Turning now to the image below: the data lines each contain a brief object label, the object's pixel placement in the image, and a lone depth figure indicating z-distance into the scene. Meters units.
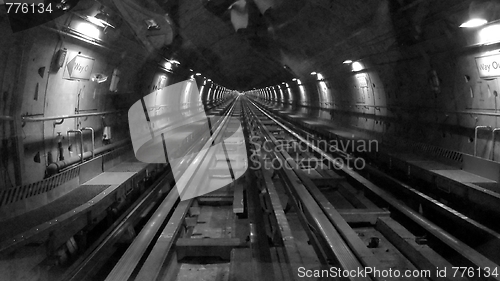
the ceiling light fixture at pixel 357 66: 13.30
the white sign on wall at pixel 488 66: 7.19
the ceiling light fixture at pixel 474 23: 6.82
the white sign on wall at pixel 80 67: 7.16
